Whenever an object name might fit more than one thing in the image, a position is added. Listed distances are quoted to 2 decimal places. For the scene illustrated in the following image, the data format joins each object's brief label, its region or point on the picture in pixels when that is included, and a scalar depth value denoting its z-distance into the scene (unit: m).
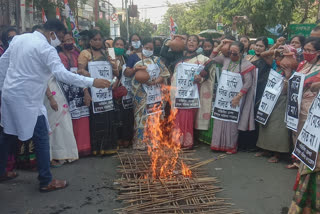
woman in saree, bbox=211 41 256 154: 5.48
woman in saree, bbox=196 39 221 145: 6.02
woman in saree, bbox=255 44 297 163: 5.10
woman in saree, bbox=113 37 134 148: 5.83
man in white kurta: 3.60
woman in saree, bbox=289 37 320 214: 2.86
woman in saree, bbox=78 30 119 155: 5.20
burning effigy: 3.45
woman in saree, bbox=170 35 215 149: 5.89
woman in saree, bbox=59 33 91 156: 5.09
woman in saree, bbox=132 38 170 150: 5.68
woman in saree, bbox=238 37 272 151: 5.51
